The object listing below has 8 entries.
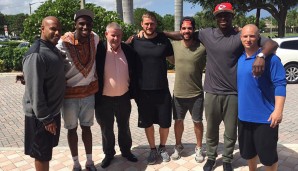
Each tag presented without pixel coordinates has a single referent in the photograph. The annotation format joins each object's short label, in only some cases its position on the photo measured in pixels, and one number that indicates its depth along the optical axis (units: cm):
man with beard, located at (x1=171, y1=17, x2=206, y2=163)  429
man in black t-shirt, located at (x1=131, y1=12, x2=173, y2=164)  427
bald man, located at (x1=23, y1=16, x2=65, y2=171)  324
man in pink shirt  419
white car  1115
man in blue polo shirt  323
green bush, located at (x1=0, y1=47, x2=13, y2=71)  1617
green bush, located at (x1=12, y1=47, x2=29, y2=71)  1611
